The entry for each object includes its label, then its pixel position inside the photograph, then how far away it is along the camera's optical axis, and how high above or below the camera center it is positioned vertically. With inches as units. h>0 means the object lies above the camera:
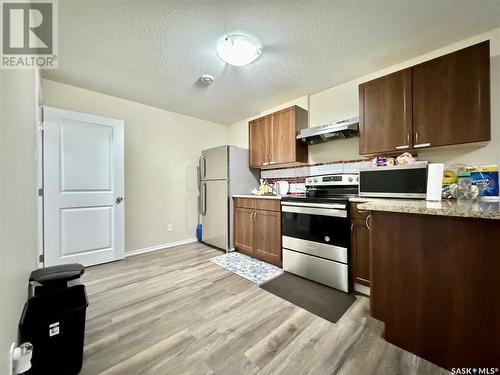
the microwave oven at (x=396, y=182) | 68.7 +1.6
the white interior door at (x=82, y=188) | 91.7 +0.2
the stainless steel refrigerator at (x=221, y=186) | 125.9 +0.8
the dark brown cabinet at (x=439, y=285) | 39.2 -22.9
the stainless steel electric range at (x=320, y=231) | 78.7 -19.7
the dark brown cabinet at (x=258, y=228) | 103.4 -23.8
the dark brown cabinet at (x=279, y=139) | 111.4 +29.3
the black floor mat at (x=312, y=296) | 66.9 -42.3
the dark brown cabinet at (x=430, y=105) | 62.1 +29.4
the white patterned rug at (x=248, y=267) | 90.9 -41.7
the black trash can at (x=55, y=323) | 39.1 -27.9
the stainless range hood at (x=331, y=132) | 89.0 +26.8
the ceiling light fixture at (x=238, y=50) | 68.8 +50.8
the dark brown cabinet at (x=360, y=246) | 73.6 -23.1
